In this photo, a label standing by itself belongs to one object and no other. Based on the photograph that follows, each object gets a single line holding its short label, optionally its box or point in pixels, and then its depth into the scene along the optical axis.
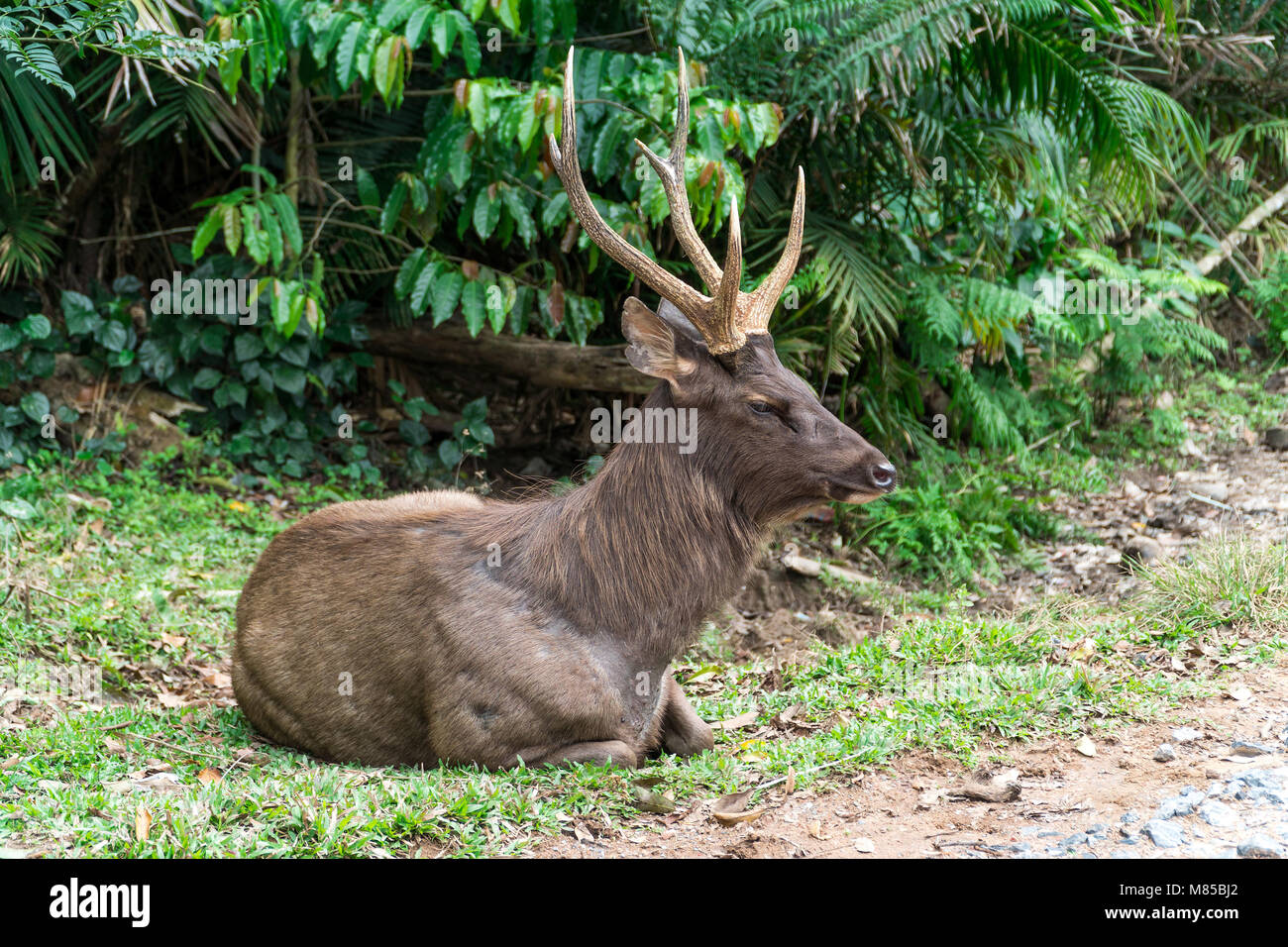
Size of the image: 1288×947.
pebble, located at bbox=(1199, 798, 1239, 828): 3.57
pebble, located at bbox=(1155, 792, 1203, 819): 3.69
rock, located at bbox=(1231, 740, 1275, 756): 4.21
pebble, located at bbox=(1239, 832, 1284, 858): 3.35
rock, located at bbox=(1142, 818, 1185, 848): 3.49
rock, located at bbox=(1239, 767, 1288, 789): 3.80
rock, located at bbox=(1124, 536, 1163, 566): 7.09
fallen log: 7.70
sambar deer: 4.40
